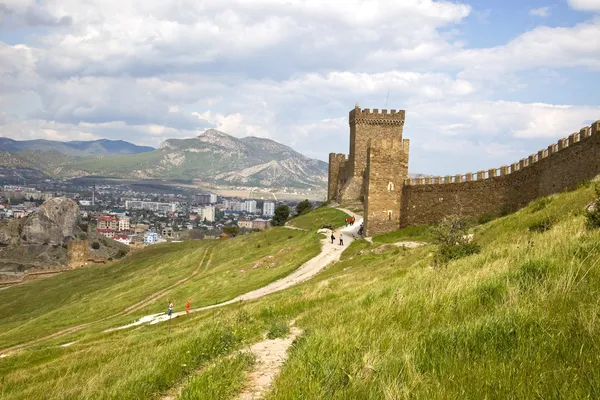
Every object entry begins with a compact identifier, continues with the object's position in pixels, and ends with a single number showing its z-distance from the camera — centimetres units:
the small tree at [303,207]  9582
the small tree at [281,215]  9406
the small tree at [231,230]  11812
